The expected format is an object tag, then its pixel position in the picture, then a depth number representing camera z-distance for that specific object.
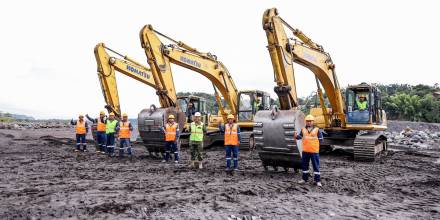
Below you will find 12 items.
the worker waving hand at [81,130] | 15.88
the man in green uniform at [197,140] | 10.56
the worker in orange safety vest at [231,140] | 10.11
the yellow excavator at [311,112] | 8.78
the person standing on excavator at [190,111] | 17.11
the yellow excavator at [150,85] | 12.81
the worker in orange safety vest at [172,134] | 11.76
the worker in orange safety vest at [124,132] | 13.61
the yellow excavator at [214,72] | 14.08
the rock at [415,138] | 22.98
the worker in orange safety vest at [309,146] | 8.25
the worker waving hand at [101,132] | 15.40
